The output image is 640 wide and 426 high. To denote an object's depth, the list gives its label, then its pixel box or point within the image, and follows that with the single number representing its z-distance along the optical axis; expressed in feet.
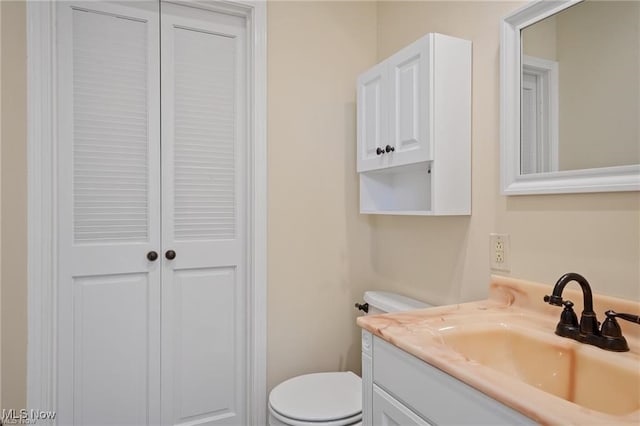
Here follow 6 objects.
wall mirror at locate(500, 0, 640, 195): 3.16
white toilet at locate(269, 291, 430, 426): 4.60
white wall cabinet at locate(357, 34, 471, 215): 4.42
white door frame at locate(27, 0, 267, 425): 4.71
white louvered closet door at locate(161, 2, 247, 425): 5.58
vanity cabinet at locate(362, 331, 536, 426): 2.40
